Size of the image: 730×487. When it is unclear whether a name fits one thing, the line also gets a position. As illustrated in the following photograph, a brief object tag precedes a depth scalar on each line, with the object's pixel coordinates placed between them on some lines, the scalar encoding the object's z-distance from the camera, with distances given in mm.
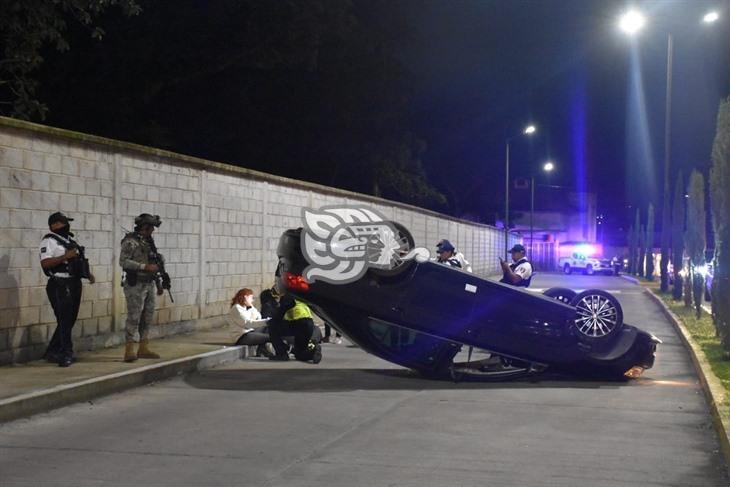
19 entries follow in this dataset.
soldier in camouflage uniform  10633
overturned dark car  10109
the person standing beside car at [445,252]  13516
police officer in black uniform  10148
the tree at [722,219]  12969
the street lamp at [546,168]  65612
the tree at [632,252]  64806
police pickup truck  57000
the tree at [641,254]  54747
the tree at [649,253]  49000
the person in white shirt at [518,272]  13430
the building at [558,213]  87438
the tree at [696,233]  21562
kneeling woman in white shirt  12938
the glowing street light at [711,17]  23688
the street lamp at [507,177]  45688
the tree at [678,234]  27469
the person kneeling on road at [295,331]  12117
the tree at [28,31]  15867
